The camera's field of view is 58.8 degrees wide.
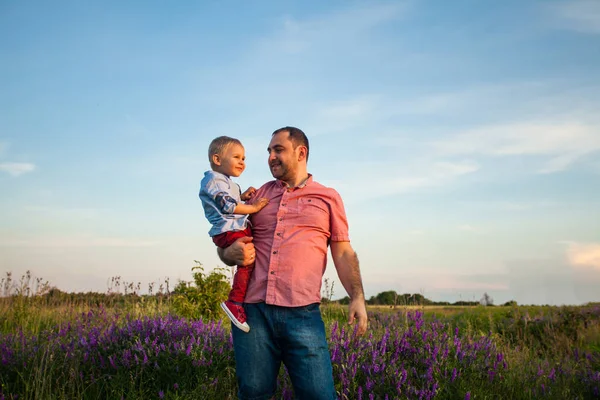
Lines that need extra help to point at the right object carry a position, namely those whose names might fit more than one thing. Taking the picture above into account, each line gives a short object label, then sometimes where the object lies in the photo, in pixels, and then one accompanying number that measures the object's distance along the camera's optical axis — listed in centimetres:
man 332
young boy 344
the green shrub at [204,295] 985
